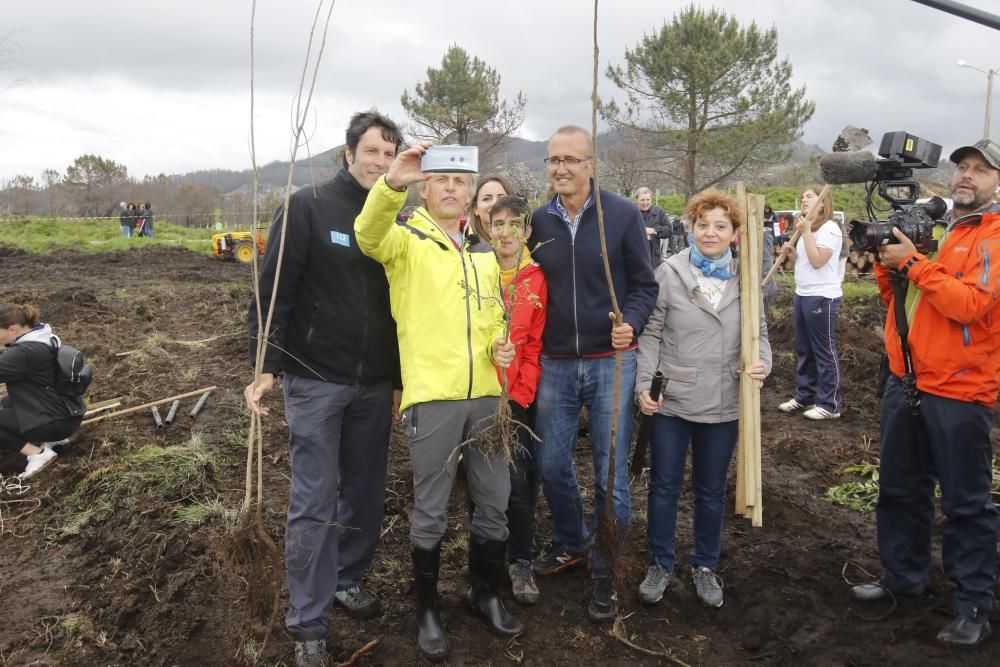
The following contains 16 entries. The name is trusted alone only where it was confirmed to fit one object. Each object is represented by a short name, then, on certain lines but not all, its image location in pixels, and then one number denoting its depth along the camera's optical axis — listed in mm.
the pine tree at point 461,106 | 28781
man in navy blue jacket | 3199
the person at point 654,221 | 10914
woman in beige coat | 3266
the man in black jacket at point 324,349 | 2820
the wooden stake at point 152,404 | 5850
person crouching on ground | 5113
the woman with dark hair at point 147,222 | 27875
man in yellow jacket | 2754
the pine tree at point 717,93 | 23484
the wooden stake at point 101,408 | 5937
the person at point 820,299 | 6121
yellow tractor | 19359
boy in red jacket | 3123
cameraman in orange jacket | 2916
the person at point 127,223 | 27344
